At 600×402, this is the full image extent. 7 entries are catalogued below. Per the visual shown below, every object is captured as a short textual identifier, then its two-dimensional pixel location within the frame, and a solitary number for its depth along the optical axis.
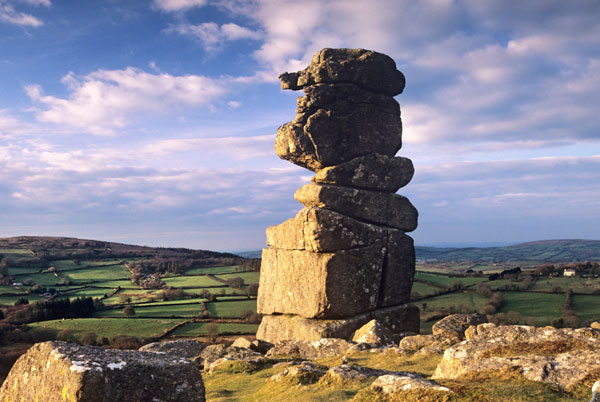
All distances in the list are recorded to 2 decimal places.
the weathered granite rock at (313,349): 18.55
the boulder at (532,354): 8.68
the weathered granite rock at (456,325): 17.64
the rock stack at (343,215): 21.86
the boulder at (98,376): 6.96
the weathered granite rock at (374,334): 18.97
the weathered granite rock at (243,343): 20.82
